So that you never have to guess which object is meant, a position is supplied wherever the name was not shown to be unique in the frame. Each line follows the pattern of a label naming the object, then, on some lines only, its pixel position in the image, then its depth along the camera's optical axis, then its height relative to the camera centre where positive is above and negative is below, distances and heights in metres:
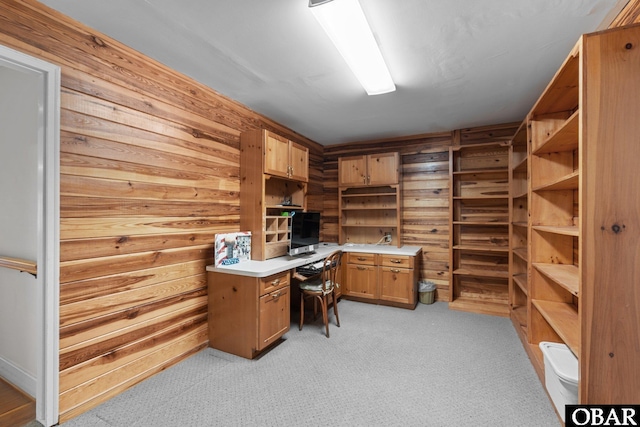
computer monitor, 3.32 -0.25
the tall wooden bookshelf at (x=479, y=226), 3.79 -0.18
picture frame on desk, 2.68 -0.36
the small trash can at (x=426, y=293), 4.03 -1.14
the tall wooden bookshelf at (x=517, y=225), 3.20 -0.13
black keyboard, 3.12 -0.64
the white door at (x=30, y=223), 1.68 -0.09
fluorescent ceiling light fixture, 1.59 +1.18
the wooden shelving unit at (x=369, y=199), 4.22 +0.23
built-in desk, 2.48 -0.84
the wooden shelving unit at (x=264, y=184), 3.00 +0.31
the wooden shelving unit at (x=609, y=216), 1.29 -0.01
